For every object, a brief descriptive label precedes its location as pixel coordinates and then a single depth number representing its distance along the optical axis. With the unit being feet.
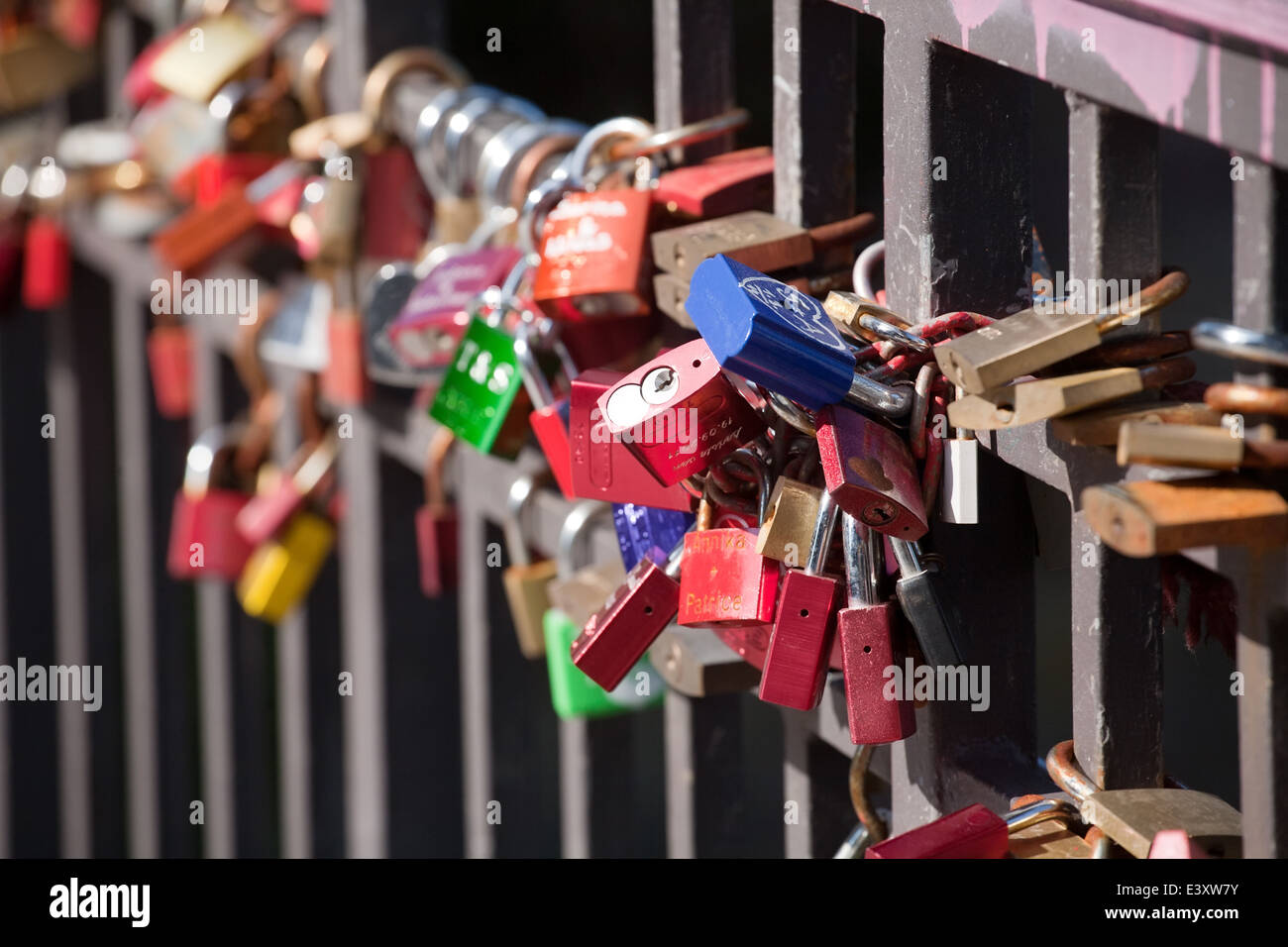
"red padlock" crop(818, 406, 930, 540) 3.62
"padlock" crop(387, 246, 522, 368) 4.63
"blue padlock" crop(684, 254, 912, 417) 3.59
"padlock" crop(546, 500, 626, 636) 4.40
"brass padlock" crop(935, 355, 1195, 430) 3.48
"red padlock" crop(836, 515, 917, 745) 3.73
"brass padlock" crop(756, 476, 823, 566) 3.77
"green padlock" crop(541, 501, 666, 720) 4.63
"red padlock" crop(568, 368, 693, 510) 3.98
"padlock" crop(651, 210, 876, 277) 4.04
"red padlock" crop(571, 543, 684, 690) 3.97
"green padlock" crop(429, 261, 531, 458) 4.44
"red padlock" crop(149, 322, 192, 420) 7.45
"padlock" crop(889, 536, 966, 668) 3.70
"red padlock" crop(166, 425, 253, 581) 6.24
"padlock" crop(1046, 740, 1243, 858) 3.55
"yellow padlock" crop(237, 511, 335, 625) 5.89
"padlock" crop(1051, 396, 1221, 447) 3.45
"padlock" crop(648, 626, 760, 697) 4.15
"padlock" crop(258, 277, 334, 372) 5.82
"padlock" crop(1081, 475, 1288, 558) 3.34
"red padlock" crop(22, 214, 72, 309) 9.11
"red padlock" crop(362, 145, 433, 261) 5.32
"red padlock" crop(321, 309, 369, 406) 5.43
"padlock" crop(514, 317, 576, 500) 4.26
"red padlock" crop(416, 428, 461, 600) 5.26
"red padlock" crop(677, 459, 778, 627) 3.81
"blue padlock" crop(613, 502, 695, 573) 4.12
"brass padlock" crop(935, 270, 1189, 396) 3.51
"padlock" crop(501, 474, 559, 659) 4.82
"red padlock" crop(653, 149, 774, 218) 4.20
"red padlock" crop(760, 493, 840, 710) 3.76
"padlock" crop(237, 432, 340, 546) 6.00
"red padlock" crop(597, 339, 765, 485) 3.74
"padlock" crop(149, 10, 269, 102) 6.02
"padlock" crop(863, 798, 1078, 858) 3.68
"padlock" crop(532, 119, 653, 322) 4.19
